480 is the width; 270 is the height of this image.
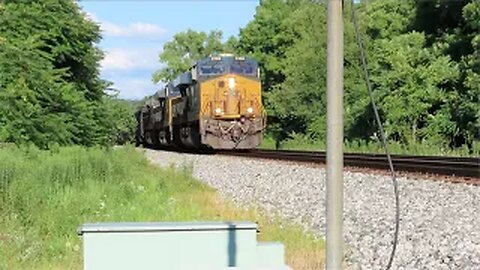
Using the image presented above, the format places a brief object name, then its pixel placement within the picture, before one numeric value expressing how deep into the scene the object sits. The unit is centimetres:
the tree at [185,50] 9788
